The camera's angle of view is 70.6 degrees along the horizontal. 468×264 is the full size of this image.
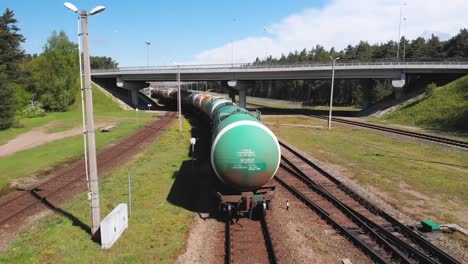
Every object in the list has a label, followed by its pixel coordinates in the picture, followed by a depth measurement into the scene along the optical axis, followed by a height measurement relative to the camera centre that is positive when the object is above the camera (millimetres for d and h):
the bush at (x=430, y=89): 55734 -97
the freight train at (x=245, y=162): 12578 -2868
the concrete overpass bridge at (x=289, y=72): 59250 +3021
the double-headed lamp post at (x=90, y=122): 10523 -1205
